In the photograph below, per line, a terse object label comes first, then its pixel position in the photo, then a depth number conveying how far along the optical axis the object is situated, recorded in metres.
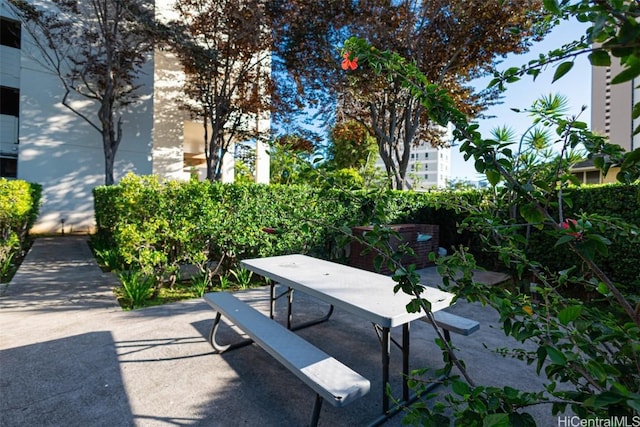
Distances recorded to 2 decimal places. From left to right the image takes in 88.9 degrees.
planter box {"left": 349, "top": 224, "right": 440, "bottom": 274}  6.86
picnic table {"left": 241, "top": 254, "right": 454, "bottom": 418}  2.13
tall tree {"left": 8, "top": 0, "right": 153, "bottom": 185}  10.41
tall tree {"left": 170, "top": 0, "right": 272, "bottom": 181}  10.16
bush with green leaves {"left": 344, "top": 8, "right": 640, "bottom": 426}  0.69
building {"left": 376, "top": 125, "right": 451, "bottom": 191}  86.56
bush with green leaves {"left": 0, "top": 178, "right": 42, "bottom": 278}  6.02
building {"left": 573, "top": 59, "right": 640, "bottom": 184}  22.73
